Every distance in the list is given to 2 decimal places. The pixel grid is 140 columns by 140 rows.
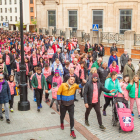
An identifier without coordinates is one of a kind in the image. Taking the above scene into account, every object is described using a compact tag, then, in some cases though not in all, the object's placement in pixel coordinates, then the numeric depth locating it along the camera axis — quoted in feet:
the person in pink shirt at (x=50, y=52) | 62.36
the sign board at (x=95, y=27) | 63.67
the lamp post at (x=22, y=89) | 33.65
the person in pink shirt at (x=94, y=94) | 26.78
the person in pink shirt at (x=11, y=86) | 32.76
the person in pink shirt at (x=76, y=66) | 39.93
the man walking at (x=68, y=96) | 25.39
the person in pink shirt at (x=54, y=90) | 33.78
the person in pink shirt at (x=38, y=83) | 33.45
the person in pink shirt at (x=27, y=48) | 65.10
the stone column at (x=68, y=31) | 107.04
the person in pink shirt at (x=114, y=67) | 40.01
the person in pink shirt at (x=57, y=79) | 34.58
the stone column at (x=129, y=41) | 74.43
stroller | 26.37
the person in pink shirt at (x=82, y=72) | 39.81
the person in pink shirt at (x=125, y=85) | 31.07
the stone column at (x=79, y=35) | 97.25
